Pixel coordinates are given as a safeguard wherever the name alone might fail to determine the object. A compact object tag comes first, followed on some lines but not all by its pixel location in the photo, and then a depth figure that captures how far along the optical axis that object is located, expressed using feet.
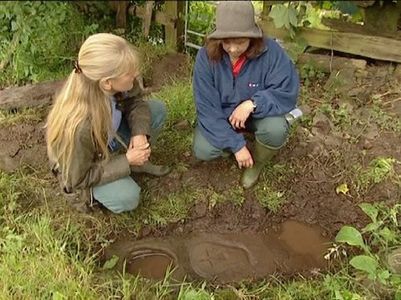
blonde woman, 7.48
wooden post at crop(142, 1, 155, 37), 8.15
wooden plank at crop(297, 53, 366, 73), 12.89
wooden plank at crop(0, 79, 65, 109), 12.06
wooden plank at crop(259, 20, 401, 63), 12.46
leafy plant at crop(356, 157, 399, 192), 10.29
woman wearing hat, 9.03
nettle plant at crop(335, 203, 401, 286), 7.61
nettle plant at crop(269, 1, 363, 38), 9.84
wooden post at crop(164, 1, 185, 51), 12.15
